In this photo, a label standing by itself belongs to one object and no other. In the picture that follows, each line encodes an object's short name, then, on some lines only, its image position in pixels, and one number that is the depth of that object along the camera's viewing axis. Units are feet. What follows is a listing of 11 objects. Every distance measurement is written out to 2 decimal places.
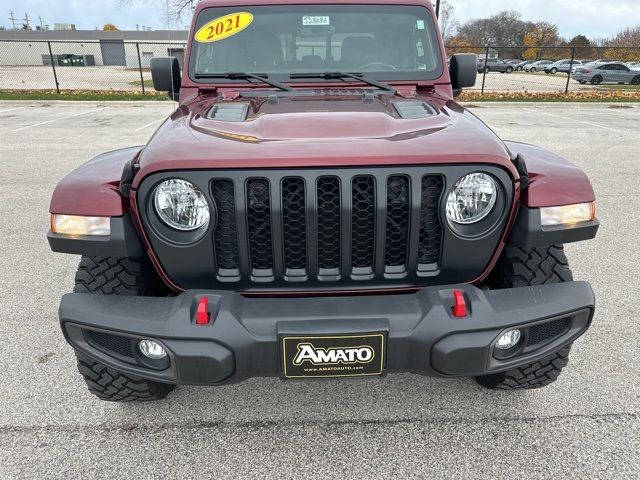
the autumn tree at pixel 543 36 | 239.50
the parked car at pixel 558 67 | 145.96
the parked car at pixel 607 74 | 94.02
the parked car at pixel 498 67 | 146.92
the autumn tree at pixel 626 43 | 147.54
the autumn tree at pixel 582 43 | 214.90
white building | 170.71
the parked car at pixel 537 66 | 155.84
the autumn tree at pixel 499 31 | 251.19
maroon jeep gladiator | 5.76
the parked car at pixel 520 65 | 156.97
